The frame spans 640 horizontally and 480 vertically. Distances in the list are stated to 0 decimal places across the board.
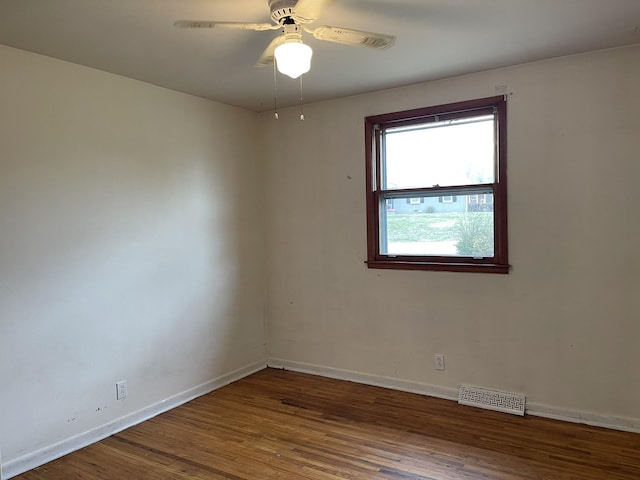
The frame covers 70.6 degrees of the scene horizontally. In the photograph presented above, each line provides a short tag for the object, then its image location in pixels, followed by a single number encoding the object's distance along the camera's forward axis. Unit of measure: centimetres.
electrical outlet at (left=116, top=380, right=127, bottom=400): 316
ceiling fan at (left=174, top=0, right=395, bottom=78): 195
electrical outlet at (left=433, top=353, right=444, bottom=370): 358
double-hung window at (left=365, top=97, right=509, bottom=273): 335
